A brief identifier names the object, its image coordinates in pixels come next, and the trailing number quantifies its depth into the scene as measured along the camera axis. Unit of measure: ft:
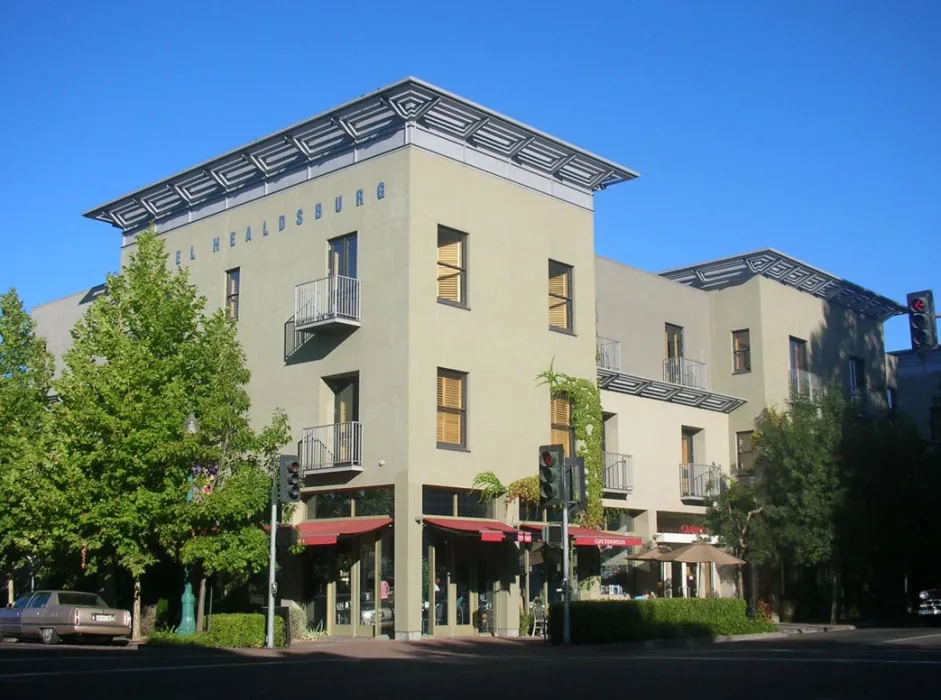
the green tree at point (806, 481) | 111.96
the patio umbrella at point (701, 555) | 105.81
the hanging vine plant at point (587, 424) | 102.37
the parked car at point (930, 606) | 116.78
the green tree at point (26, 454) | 82.94
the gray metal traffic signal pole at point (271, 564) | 77.38
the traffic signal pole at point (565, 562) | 73.46
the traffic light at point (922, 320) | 53.52
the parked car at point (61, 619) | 84.28
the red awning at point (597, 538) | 95.81
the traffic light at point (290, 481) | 76.38
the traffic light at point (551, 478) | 72.28
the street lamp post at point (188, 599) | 83.82
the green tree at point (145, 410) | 82.12
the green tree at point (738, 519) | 116.26
